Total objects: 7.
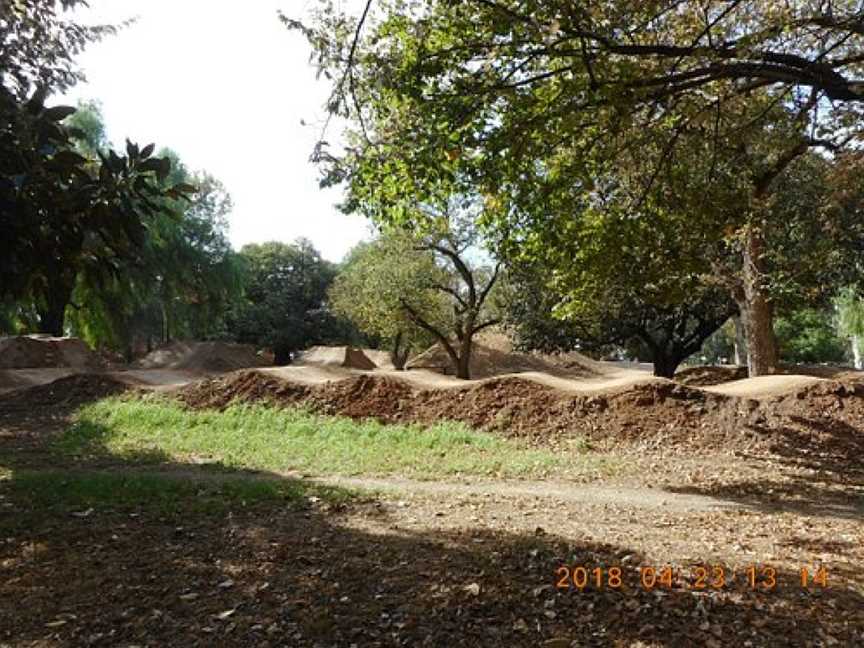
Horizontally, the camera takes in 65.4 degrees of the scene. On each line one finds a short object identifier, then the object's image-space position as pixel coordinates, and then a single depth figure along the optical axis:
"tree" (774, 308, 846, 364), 43.98
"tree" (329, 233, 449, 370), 23.44
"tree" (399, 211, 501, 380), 23.39
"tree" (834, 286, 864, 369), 28.59
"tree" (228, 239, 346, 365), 37.16
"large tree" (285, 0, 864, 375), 6.31
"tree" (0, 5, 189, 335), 4.81
